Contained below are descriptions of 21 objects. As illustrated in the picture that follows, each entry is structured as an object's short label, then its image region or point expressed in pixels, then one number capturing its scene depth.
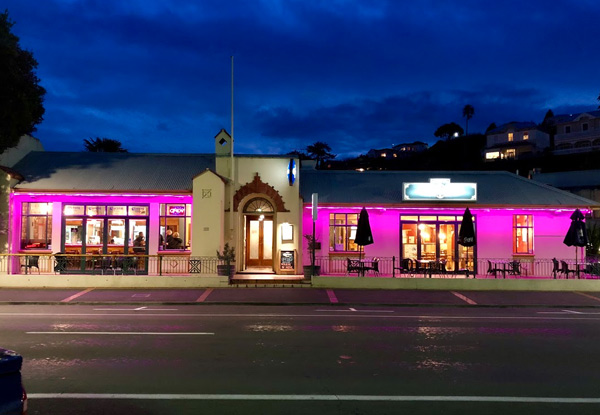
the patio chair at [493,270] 21.47
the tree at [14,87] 20.19
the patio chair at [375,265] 21.50
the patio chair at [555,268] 21.06
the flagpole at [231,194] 22.76
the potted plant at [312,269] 20.62
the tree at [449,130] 110.69
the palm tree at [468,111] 117.81
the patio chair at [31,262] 20.74
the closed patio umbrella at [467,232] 21.19
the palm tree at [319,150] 83.38
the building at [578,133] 65.50
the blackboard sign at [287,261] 22.73
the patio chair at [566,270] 21.00
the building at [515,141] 73.38
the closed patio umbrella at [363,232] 21.33
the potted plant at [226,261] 20.58
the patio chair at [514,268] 21.42
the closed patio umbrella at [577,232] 20.83
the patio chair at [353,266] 21.45
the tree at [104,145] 51.78
